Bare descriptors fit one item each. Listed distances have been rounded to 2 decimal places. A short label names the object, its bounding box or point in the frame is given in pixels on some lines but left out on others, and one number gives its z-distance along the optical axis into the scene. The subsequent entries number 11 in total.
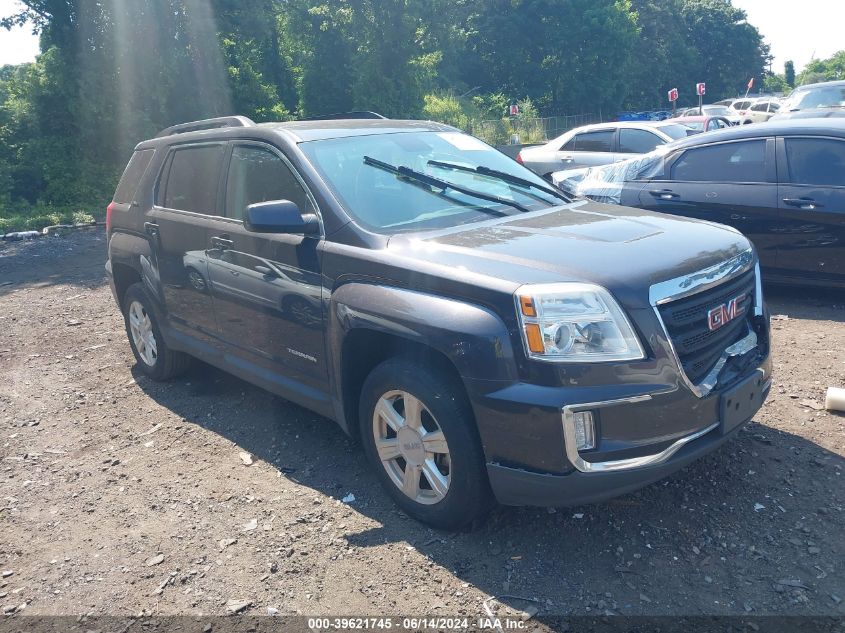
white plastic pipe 4.39
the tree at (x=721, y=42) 72.19
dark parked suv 2.96
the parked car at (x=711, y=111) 29.82
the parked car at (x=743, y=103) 36.16
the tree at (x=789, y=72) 113.99
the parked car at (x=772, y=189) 6.23
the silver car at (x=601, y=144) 12.05
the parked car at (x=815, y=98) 13.51
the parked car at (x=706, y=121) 16.69
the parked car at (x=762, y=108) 25.77
